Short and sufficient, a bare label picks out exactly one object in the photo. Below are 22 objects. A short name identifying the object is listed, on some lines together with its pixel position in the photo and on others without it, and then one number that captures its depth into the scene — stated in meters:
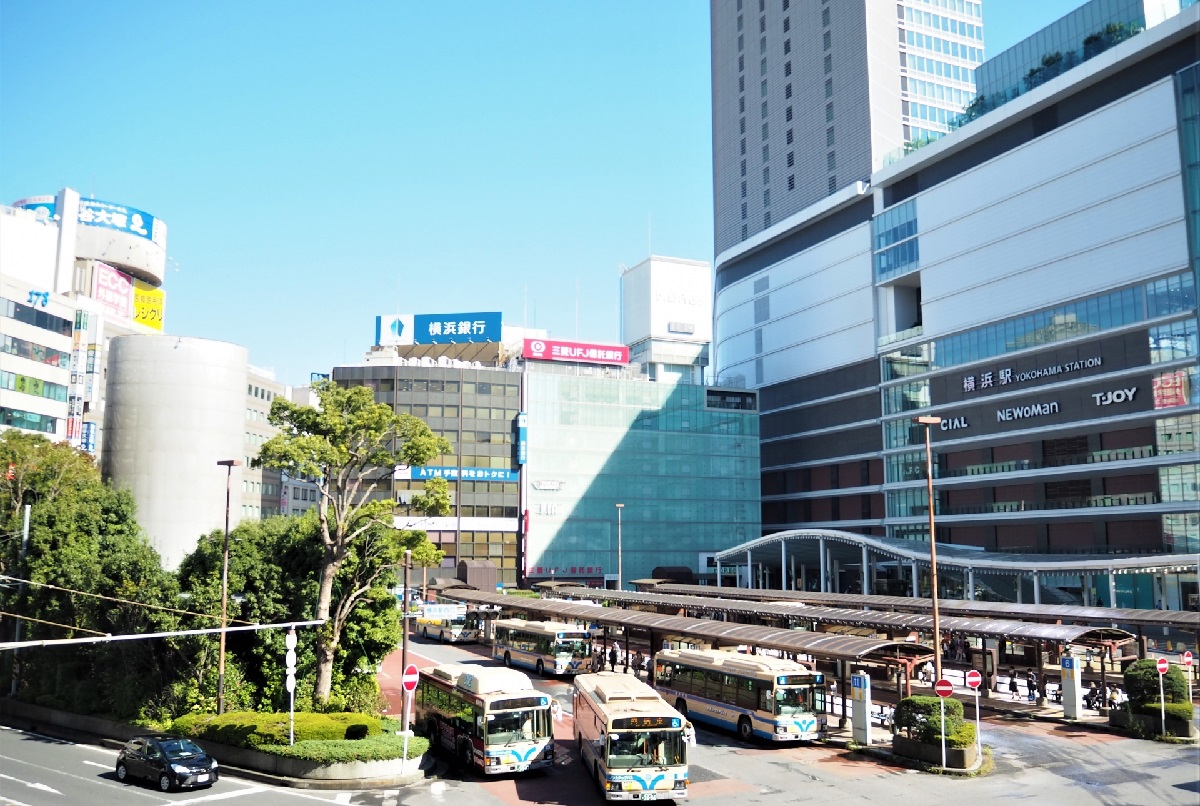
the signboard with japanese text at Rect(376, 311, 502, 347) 114.62
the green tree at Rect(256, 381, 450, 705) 36.03
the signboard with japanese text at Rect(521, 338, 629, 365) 114.50
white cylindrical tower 49.84
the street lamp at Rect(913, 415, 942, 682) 31.50
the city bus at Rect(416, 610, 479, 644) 66.38
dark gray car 27.77
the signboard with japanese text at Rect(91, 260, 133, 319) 102.12
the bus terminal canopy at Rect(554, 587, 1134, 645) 36.53
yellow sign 114.50
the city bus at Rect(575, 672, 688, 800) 24.48
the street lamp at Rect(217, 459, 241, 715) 34.88
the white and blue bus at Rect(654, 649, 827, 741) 31.89
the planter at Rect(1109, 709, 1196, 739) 31.67
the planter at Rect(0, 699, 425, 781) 28.72
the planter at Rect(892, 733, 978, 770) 28.38
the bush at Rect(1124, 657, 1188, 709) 32.38
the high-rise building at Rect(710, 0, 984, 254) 108.81
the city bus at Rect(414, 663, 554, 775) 28.19
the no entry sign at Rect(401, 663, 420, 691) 28.57
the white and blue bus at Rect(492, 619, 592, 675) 48.59
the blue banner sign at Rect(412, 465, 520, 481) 106.12
